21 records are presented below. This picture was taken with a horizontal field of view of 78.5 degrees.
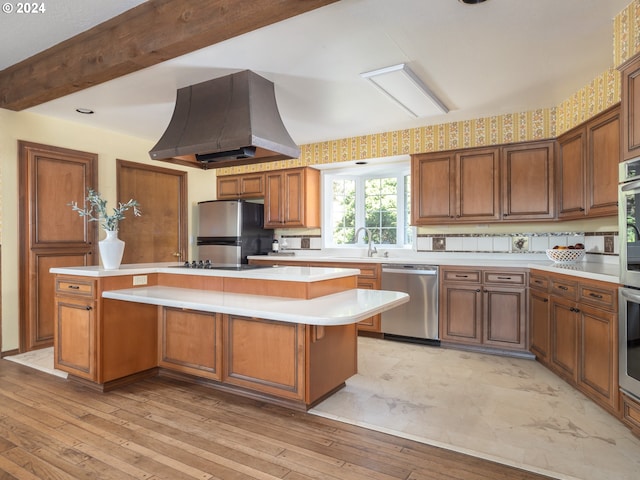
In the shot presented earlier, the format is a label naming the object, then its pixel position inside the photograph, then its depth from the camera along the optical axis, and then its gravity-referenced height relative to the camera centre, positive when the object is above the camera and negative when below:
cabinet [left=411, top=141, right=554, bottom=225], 3.87 +0.57
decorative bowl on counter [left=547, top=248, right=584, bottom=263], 3.45 -0.15
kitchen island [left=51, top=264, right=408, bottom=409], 2.42 -0.63
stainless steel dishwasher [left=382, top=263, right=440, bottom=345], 4.06 -0.70
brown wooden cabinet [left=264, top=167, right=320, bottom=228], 5.25 +0.56
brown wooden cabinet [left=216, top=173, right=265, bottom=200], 5.60 +0.79
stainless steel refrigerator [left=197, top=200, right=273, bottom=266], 5.24 +0.12
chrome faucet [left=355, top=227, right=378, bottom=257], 4.84 -0.11
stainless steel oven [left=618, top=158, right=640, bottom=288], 2.13 +0.09
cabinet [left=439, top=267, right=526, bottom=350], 3.67 -0.67
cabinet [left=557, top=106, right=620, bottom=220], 2.86 +0.58
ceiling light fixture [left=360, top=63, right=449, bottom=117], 2.99 +1.26
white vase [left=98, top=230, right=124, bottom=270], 2.99 -0.09
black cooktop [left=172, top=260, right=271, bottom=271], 3.02 -0.22
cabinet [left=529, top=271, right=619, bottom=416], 2.35 -0.67
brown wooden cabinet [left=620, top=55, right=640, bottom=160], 2.16 +0.74
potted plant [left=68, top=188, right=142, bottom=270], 2.99 -0.02
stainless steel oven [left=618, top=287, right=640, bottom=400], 2.12 -0.57
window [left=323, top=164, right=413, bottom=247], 5.01 +0.44
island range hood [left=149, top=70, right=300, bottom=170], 2.85 +0.88
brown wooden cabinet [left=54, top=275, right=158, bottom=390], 2.80 -0.69
